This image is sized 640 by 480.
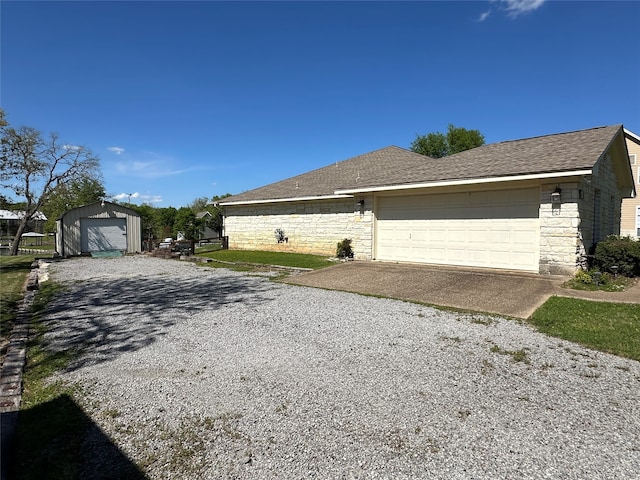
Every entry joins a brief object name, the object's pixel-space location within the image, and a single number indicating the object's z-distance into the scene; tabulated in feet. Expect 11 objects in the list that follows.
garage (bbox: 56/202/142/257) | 64.75
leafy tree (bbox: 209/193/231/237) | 131.44
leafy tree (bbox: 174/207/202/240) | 106.32
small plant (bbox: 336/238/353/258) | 48.75
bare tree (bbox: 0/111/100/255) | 68.80
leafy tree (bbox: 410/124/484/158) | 116.78
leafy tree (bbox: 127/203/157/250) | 110.32
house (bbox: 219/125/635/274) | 30.55
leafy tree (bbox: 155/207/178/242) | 118.14
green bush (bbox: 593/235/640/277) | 30.60
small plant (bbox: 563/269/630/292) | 26.94
